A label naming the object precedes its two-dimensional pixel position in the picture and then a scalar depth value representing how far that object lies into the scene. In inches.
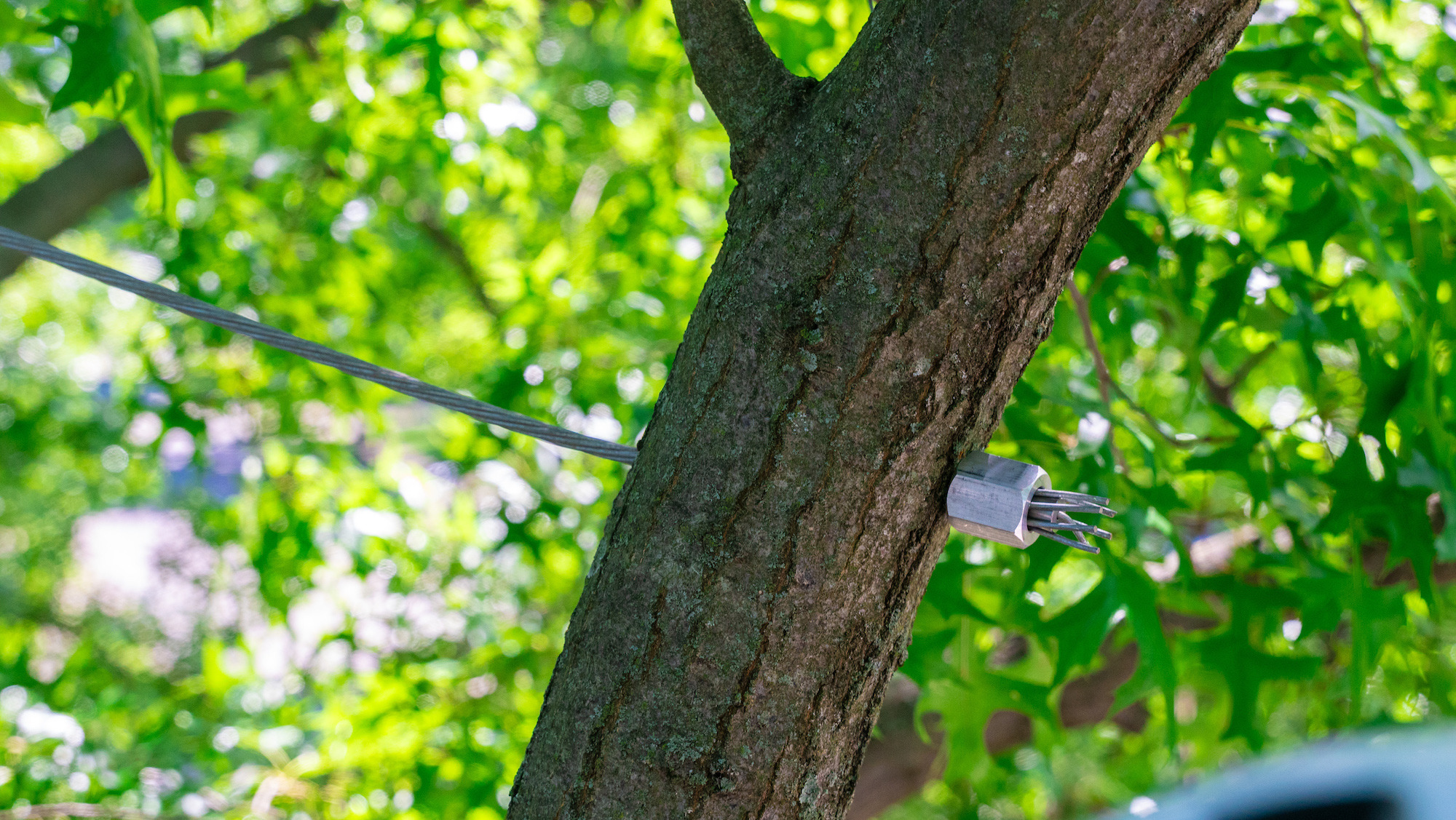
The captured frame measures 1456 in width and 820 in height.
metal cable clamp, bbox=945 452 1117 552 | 116.9
